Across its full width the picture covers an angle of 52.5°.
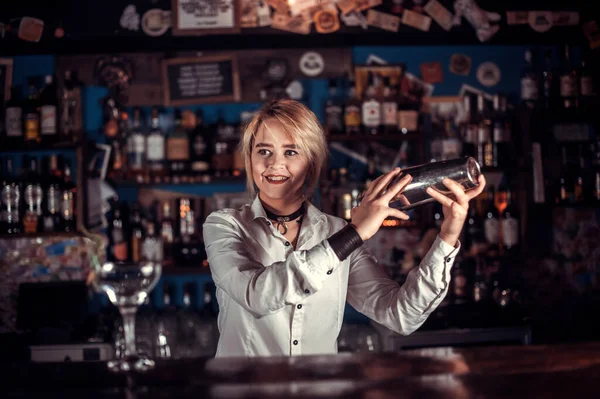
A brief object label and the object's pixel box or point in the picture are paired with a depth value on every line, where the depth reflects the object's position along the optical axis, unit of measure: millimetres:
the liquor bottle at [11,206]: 3795
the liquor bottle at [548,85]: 3930
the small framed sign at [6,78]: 4031
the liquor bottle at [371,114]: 3807
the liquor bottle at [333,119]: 3772
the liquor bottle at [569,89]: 3885
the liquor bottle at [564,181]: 3892
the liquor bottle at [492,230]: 3803
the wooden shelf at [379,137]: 3703
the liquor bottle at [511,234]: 3771
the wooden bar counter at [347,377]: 1019
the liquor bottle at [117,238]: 3774
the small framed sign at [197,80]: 3998
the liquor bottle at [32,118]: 3803
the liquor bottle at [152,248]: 3700
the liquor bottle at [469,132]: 3869
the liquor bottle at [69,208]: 3773
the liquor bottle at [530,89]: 3920
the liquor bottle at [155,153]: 3771
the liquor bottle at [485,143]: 3828
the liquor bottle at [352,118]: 3795
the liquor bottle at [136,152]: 3799
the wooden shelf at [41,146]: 3689
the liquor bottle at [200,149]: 3725
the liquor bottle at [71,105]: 3920
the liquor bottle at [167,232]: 3791
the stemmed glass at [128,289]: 1203
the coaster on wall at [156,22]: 3799
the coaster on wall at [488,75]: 4094
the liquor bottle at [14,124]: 3826
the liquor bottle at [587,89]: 3920
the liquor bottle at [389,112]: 3818
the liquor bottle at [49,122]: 3773
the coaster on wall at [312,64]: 4023
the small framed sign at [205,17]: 3789
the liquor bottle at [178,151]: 3795
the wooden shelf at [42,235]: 3728
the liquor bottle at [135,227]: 3842
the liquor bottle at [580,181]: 3850
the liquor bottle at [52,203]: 3783
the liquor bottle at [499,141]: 3811
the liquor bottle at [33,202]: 3754
